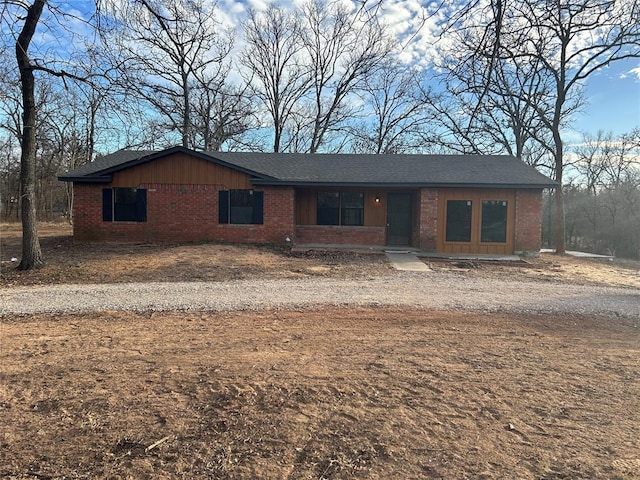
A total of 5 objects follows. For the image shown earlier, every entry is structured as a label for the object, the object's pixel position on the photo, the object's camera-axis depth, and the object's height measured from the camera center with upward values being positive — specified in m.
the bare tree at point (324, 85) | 30.56 +10.17
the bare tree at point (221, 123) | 29.19 +6.93
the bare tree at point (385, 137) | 30.01 +6.56
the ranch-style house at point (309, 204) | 14.48 +0.60
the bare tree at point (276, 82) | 32.12 +10.87
